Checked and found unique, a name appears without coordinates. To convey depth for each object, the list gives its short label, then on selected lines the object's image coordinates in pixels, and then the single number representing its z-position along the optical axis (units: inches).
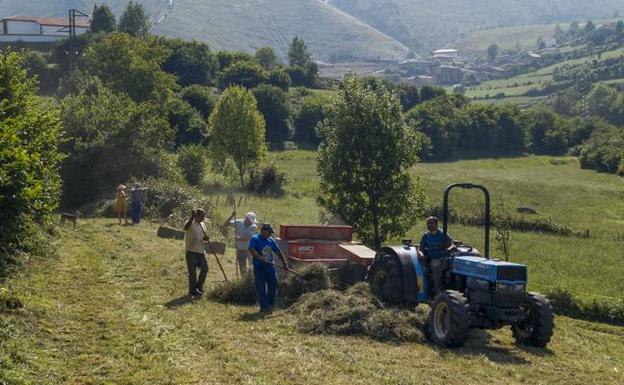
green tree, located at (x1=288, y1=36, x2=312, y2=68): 6008.9
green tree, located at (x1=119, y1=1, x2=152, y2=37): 4670.3
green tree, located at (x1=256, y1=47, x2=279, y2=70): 6003.9
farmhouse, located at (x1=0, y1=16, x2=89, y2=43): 4682.6
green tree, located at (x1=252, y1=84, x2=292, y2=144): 3762.3
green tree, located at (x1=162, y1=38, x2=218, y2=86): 4210.1
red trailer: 676.7
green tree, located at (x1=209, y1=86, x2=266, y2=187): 2338.8
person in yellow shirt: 1198.9
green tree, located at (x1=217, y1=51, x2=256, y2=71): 4751.5
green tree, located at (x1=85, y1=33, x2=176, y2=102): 2463.1
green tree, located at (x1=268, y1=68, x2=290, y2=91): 4424.2
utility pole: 3081.4
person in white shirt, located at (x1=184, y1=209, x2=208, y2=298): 660.7
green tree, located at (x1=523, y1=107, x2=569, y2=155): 4286.4
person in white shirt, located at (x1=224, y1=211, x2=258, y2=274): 745.6
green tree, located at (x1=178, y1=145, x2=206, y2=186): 2009.1
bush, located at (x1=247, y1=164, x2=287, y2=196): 2154.3
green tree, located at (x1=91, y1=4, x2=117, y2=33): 4512.8
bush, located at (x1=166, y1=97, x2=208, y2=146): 3031.5
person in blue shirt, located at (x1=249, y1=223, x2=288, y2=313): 612.4
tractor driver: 572.1
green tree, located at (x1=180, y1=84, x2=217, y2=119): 3543.3
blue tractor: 515.2
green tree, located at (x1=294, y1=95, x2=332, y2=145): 3863.2
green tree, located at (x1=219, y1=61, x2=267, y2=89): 4298.7
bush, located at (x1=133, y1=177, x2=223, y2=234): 1294.3
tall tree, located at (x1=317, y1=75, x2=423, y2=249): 1075.9
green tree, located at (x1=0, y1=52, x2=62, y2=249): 636.1
